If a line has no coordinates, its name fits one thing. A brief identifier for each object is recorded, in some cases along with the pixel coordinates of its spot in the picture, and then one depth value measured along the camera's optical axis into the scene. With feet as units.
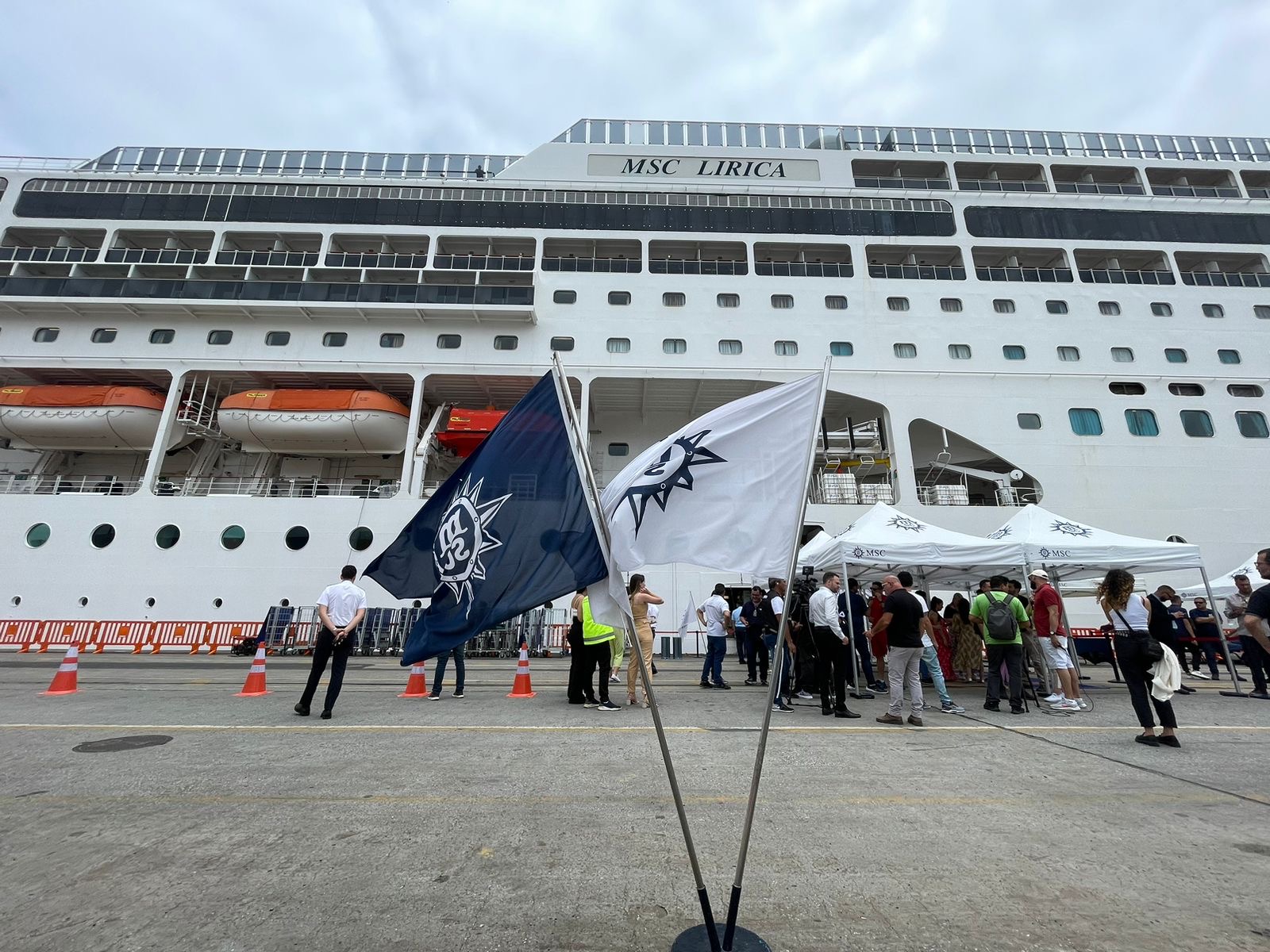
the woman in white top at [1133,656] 15.74
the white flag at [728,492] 8.99
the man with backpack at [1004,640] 21.97
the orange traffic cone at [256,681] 23.75
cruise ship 53.16
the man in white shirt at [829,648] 20.90
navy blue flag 9.19
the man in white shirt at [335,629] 18.95
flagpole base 6.05
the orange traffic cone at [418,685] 24.67
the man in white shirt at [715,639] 28.12
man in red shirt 22.71
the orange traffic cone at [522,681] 24.66
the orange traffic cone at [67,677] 23.38
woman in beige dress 22.16
